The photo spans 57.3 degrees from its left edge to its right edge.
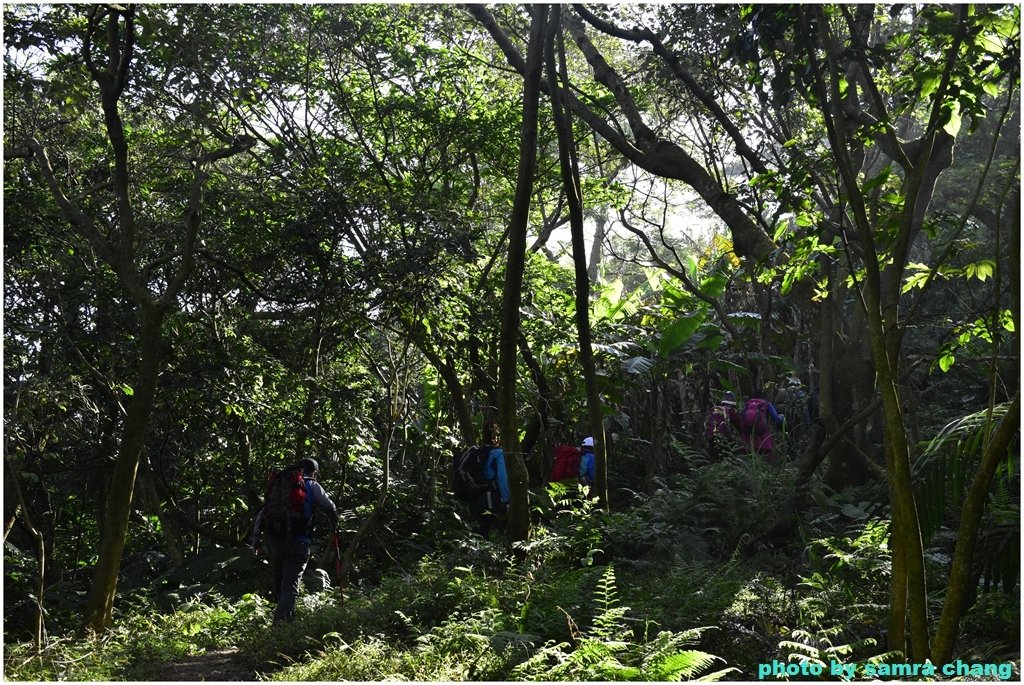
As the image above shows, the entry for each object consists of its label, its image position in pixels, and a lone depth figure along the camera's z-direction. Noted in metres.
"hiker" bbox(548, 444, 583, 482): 13.37
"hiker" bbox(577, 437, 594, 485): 13.60
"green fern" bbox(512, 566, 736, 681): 4.96
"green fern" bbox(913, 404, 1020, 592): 5.01
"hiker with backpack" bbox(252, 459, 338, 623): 8.77
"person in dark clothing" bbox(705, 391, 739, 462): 13.82
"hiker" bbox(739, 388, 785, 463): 13.60
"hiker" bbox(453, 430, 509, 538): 11.09
